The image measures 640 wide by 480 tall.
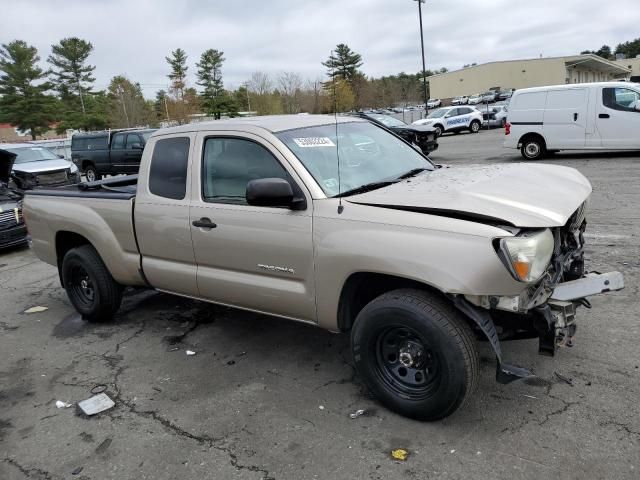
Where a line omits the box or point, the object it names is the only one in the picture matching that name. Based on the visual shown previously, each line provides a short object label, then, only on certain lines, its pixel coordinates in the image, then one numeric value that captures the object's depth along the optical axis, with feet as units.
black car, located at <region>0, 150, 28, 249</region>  29.76
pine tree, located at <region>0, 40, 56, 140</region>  190.29
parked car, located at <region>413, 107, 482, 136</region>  98.32
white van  43.14
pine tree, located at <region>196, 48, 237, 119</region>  239.09
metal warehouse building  255.50
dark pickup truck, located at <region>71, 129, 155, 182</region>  62.80
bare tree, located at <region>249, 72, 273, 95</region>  204.85
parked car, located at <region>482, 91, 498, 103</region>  199.82
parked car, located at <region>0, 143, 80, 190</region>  50.24
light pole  128.47
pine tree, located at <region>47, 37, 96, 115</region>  212.23
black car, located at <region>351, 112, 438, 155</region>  56.39
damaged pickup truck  9.64
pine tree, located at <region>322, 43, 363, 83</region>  196.34
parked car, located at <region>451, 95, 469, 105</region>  221.01
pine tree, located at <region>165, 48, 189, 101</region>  263.18
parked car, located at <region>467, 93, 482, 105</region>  213.05
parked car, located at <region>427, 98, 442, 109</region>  245.86
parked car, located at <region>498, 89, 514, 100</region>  204.90
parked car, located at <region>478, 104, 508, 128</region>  103.76
